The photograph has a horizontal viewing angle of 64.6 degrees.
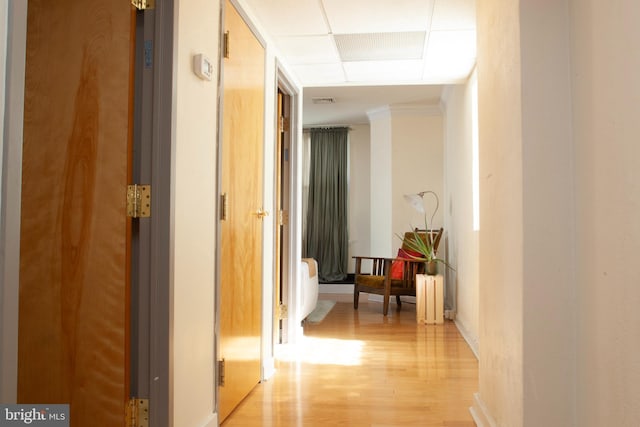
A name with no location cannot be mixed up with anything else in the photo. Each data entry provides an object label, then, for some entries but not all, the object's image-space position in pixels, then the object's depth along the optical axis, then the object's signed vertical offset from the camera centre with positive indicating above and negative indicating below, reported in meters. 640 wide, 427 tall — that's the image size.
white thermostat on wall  2.05 +0.66
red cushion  5.72 -0.42
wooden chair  5.46 -0.57
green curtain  7.48 +0.34
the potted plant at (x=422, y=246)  5.28 -0.20
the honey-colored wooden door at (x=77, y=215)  1.78 +0.04
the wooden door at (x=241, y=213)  2.44 +0.07
